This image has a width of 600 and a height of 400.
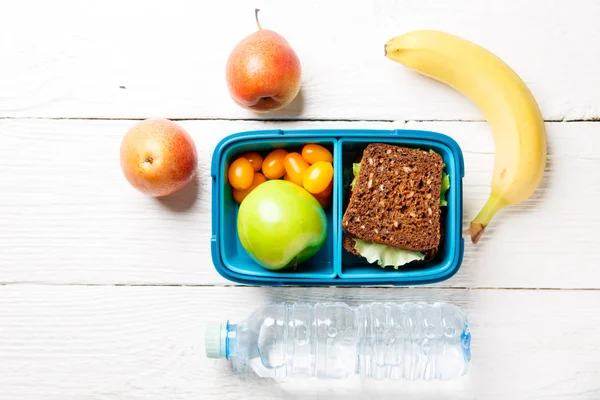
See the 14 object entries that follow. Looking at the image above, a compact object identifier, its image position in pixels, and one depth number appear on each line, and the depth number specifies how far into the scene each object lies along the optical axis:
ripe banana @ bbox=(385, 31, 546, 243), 0.88
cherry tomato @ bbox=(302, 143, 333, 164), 0.88
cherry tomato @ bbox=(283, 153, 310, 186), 0.88
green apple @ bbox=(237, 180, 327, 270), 0.83
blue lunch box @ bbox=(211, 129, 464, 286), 0.86
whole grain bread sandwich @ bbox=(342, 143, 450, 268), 0.85
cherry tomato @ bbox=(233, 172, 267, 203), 0.92
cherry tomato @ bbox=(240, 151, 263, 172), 0.91
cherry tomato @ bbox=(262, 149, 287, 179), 0.90
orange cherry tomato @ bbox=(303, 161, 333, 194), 0.86
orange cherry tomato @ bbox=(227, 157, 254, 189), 0.89
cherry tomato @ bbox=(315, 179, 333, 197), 0.90
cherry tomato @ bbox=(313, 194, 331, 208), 0.91
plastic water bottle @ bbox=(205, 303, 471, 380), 0.95
